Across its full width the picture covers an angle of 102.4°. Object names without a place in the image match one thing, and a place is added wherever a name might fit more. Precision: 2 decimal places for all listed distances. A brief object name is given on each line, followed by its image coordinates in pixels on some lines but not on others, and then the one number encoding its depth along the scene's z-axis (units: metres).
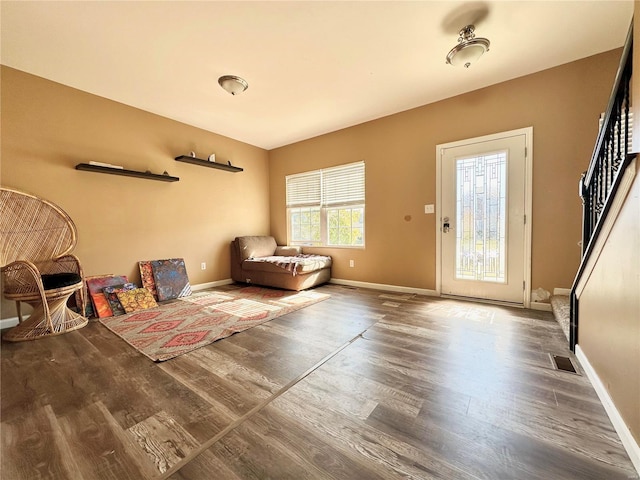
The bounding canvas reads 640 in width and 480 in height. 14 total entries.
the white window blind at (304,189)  4.62
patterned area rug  2.12
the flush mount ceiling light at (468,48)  2.16
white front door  2.92
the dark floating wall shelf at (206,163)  3.72
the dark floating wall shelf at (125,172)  2.91
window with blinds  4.21
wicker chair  2.26
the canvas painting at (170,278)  3.51
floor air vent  1.64
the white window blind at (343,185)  4.14
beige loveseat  3.87
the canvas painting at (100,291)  2.84
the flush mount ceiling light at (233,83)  2.75
